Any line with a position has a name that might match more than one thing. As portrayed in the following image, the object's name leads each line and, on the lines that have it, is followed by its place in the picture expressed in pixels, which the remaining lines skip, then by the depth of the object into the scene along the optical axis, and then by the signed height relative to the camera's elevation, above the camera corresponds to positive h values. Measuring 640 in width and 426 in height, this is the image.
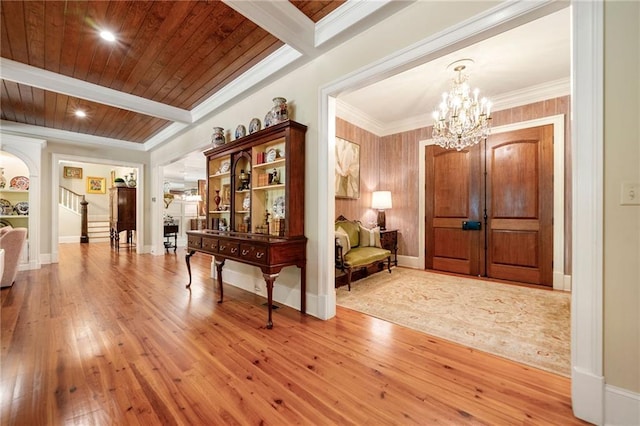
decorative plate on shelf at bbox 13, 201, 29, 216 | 5.00 +0.09
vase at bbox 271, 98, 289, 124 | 2.86 +1.13
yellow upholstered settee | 3.57 -0.56
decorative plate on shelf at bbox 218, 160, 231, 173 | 3.71 +0.67
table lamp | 4.90 +0.24
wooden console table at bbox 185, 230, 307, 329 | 2.44 -0.41
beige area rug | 2.06 -1.07
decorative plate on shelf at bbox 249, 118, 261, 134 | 3.31 +1.13
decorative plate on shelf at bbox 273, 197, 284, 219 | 3.21 +0.06
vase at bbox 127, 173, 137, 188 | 8.03 +0.93
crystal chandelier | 3.37 +1.31
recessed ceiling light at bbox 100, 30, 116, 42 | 2.52 +1.76
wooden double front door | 3.87 +0.08
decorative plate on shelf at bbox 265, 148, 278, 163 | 3.08 +0.69
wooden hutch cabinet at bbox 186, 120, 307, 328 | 2.60 +0.12
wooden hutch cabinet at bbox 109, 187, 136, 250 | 7.34 +0.07
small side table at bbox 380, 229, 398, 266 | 4.74 -0.55
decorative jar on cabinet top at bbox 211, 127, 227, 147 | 3.81 +1.11
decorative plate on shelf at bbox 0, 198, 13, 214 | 4.84 +0.11
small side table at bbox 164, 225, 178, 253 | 7.07 -0.50
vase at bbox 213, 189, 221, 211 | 4.02 +0.21
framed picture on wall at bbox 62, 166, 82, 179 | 9.09 +1.43
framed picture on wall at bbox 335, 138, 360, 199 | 4.37 +0.76
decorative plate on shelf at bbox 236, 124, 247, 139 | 3.57 +1.13
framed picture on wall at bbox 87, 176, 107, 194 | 9.50 +1.02
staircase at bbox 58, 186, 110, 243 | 8.90 -0.19
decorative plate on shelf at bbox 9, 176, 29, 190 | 5.15 +0.61
